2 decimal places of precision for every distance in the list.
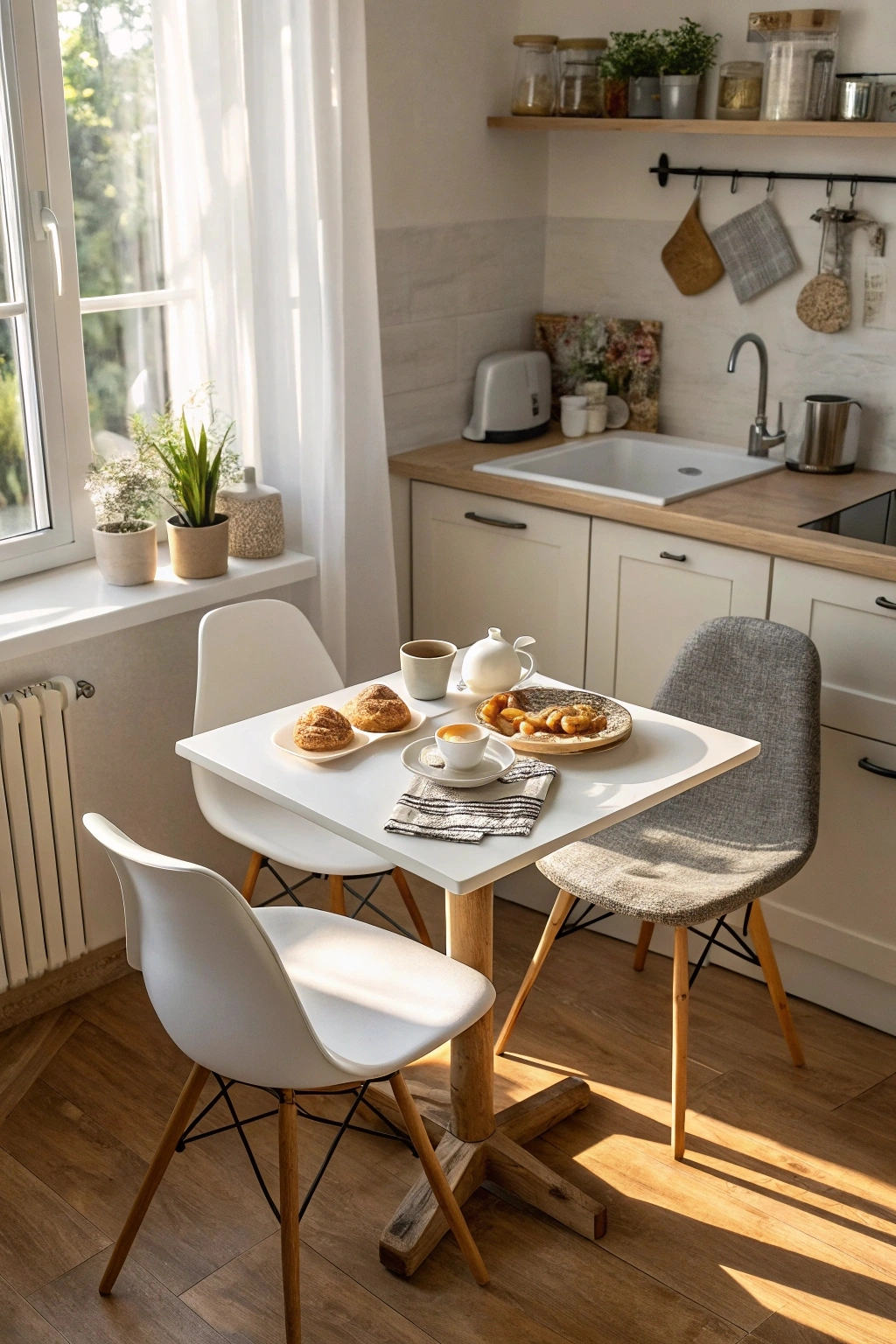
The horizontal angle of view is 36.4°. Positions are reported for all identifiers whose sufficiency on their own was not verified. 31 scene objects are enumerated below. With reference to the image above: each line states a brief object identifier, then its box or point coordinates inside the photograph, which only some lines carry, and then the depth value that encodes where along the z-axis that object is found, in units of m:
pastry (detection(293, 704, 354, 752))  2.09
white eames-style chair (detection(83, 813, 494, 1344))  1.68
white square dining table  1.84
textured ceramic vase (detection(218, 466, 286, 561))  2.93
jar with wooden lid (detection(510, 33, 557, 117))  3.27
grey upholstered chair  2.31
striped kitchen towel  1.85
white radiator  2.53
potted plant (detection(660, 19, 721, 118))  3.06
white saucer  1.97
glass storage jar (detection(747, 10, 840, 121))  2.85
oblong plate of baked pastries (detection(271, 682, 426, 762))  2.09
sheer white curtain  2.75
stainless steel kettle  3.00
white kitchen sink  3.23
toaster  3.39
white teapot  2.25
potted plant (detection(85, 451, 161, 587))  2.75
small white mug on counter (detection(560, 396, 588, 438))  3.44
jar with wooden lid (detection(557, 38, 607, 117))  3.24
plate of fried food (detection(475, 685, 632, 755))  2.08
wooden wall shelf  2.74
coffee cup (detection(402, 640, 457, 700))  2.25
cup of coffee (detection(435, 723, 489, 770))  1.98
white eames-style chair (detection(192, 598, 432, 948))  2.43
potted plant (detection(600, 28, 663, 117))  3.12
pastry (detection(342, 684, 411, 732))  2.16
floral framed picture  3.44
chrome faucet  3.17
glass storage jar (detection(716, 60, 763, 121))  2.98
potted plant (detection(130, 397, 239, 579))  2.79
